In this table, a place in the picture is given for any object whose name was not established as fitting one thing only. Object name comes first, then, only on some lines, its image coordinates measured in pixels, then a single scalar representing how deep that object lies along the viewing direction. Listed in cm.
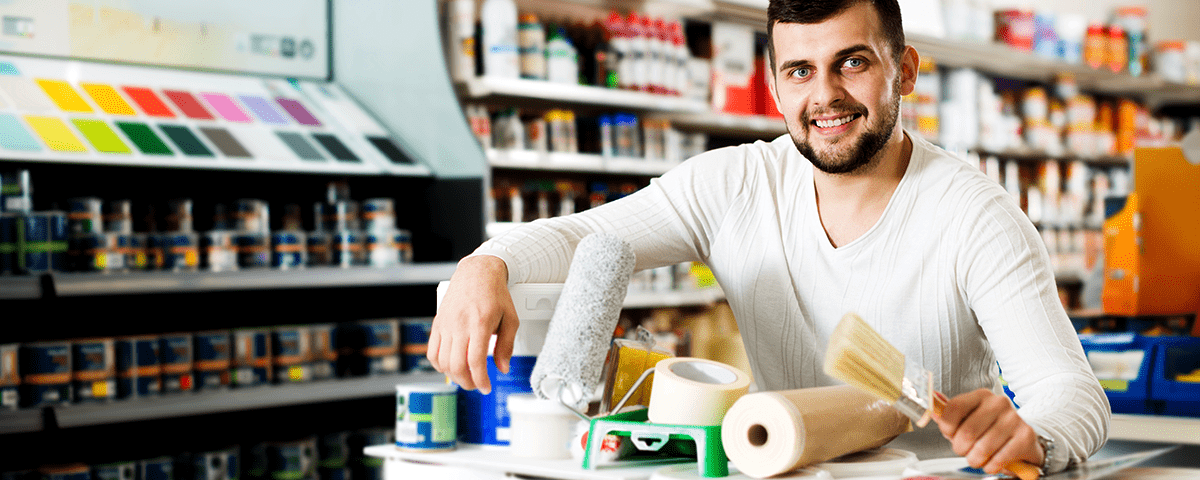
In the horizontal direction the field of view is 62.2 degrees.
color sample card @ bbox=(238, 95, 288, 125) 310
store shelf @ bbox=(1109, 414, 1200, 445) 208
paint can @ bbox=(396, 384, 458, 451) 144
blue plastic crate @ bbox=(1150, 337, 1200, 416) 213
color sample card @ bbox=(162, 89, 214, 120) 294
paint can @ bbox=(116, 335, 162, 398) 260
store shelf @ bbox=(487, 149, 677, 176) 347
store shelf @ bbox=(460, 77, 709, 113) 338
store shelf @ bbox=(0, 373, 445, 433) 244
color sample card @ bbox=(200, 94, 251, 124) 301
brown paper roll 112
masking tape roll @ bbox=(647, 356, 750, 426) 120
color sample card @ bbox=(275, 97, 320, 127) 317
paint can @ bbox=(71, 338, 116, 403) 253
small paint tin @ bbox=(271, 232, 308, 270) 286
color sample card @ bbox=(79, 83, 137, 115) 281
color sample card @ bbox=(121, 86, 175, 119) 288
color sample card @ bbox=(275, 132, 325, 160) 299
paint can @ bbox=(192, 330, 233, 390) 273
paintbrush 99
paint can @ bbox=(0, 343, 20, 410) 241
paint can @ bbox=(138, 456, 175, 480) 266
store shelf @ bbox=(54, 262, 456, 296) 248
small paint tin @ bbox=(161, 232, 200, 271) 269
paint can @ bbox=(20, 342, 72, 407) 246
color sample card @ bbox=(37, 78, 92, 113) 274
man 139
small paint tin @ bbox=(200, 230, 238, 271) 273
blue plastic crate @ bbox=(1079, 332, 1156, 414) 217
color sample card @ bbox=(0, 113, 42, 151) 249
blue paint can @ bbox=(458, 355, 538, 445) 143
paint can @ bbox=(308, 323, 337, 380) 294
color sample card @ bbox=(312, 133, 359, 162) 307
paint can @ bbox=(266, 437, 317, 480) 292
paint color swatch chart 262
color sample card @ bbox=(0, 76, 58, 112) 266
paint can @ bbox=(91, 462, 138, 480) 258
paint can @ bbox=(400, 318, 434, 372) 309
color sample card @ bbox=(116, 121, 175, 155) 271
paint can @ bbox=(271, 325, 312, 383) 287
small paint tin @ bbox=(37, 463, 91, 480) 249
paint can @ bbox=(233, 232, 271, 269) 281
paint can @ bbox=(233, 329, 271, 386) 280
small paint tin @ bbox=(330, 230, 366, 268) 300
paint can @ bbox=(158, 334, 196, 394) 267
